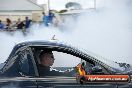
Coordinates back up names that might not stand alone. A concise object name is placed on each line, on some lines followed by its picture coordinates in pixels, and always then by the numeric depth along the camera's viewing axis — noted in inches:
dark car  258.2
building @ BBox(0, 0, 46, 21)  1113.1
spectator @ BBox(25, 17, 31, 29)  841.5
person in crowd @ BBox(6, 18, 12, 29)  820.5
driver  262.5
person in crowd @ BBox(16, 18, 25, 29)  817.1
